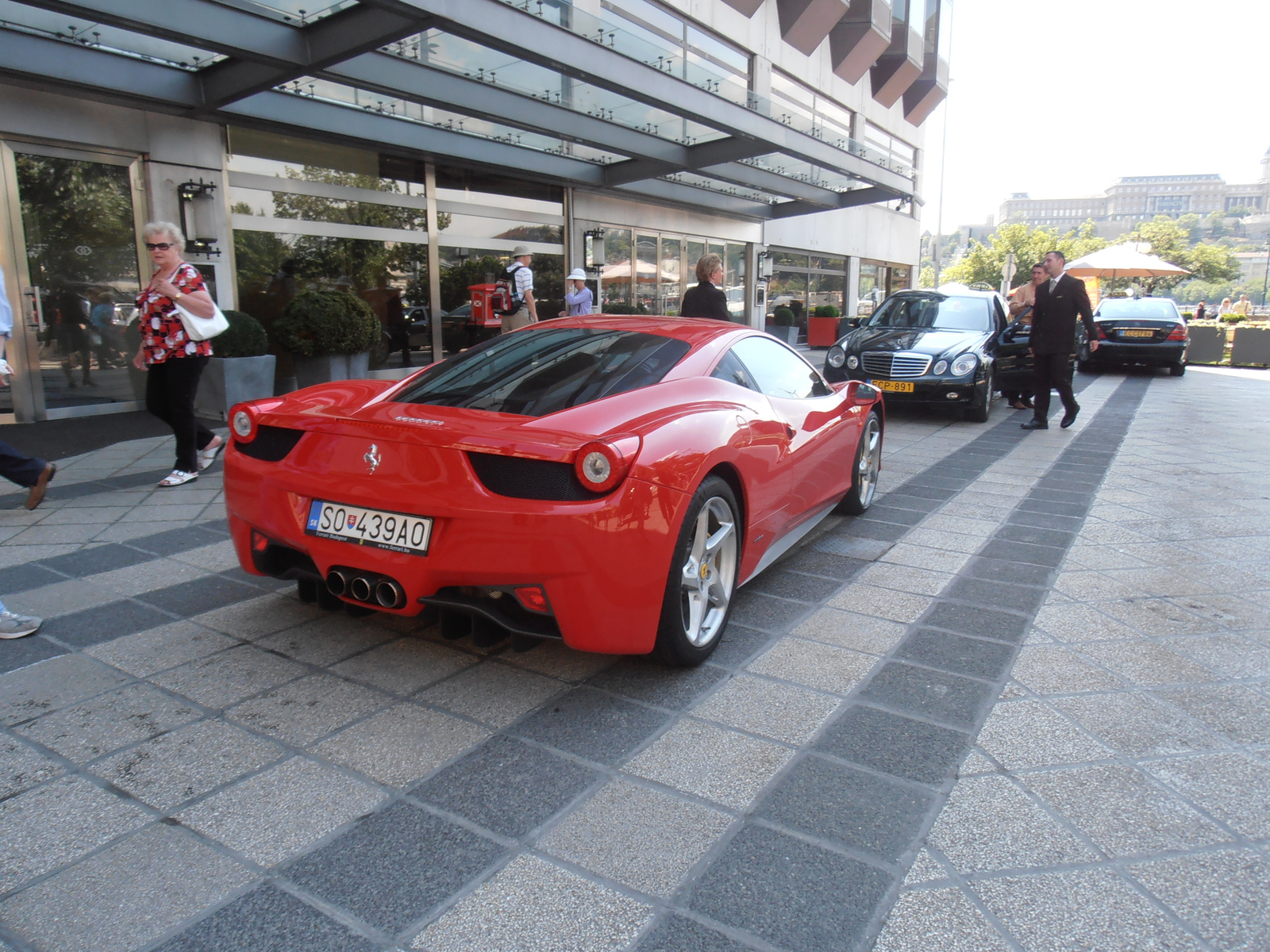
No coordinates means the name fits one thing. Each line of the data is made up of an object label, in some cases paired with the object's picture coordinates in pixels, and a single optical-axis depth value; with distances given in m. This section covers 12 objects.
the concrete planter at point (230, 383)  8.00
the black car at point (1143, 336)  15.82
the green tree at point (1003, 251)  67.19
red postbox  13.16
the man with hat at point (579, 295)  13.14
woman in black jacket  7.67
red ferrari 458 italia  2.51
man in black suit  8.71
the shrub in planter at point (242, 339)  8.08
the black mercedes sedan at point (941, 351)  9.34
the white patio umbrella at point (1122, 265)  23.42
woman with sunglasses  5.36
